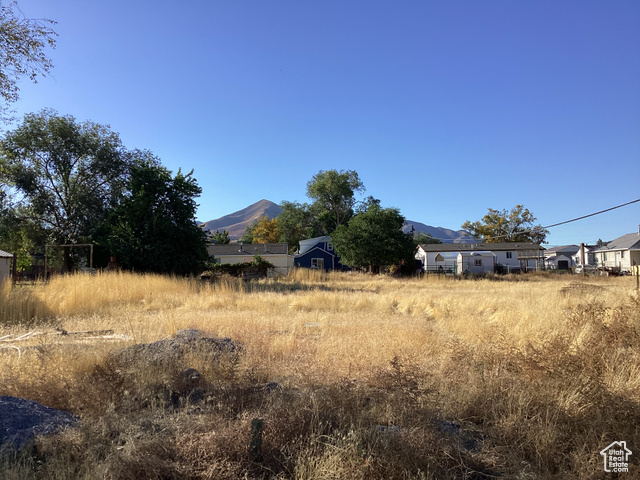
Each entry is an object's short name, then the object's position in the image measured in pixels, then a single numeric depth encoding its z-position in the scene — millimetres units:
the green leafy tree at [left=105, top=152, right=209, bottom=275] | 21562
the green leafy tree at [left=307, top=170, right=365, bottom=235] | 65188
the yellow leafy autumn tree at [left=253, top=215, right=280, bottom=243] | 71188
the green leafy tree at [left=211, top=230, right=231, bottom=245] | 70212
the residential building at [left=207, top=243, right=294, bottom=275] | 48844
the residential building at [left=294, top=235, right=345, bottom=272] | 53719
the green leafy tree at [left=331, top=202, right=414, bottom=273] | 37969
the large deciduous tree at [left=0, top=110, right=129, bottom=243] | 28562
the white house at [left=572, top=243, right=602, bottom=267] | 67312
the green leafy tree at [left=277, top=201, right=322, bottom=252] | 66625
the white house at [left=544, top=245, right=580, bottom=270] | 68625
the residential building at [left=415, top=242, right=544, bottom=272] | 54931
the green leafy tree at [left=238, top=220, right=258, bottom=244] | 79188
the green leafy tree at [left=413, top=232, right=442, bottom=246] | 91631
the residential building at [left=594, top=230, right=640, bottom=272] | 49781
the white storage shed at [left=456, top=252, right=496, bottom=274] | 46906
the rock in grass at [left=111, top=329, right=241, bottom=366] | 4797
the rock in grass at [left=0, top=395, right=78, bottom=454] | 3022
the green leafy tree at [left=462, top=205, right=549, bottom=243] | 69688
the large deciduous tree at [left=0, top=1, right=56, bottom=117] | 6980
